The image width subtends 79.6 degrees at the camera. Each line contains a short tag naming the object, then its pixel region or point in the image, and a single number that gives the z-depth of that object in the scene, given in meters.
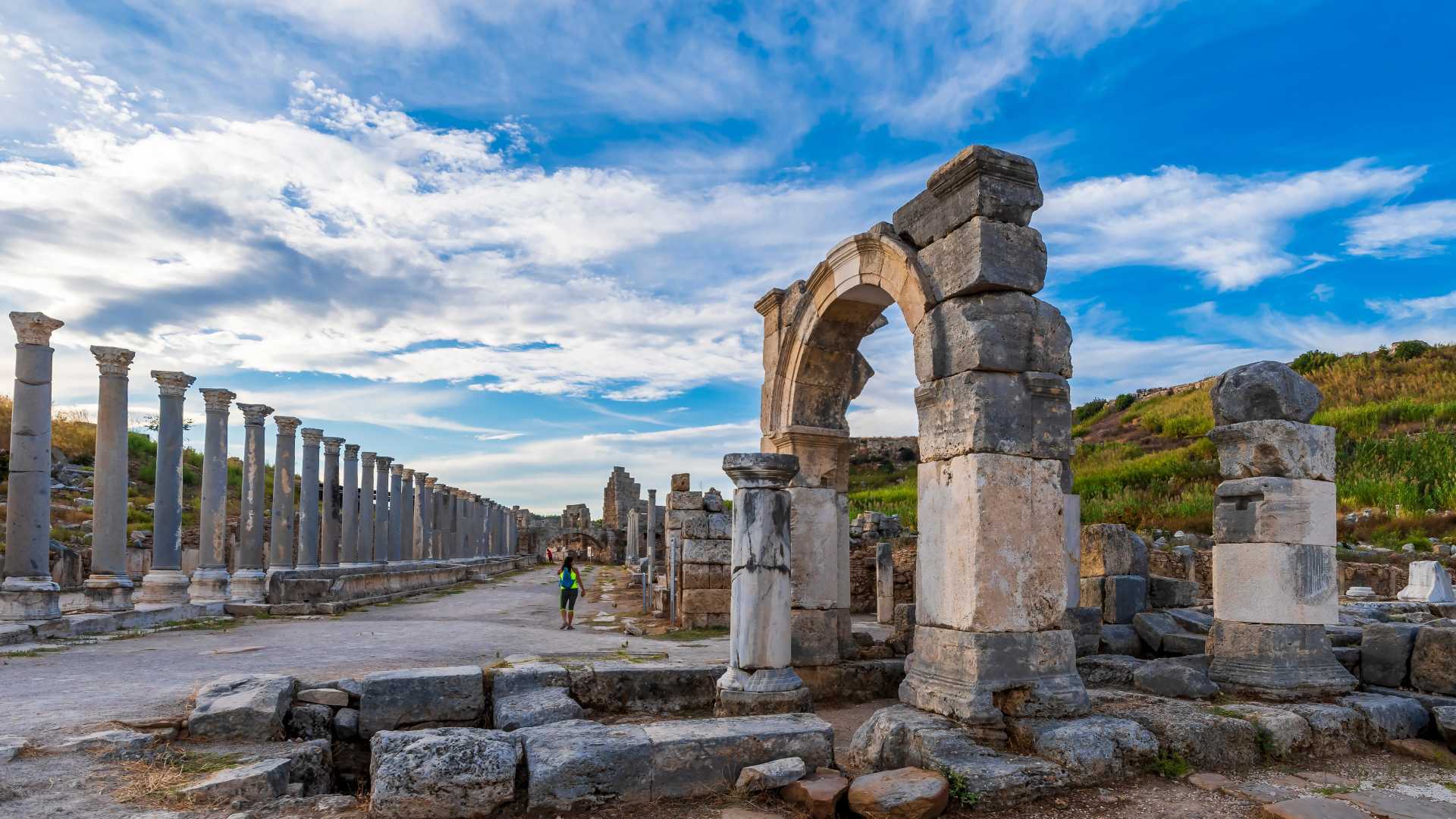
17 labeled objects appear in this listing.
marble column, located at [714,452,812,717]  7.20
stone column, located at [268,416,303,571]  20.06
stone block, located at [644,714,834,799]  5.60
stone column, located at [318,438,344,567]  23.39
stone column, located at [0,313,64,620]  12.38
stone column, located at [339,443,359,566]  24.00
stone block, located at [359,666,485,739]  7.07
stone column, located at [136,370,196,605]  15.57
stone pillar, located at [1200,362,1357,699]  7.70
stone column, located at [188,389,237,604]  17.06
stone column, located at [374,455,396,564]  27.00
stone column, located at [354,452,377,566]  25.77
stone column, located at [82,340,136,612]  13.91
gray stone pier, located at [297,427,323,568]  21.53
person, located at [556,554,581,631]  14.71
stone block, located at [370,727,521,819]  5.09
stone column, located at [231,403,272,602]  18.38
